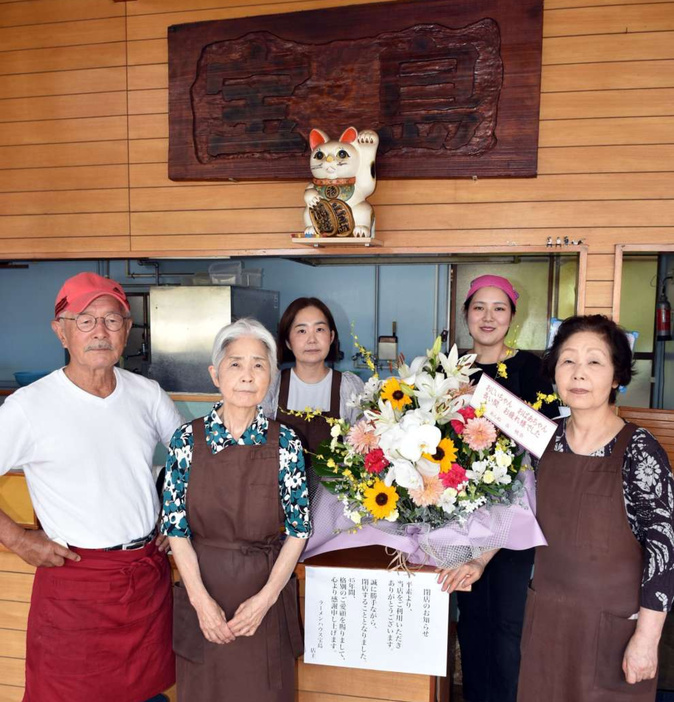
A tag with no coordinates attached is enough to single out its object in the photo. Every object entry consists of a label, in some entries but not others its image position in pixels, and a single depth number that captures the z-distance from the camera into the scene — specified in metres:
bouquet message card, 1.61
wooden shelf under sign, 2.76
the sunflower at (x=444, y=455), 1.57
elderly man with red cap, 1.76
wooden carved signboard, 2.78
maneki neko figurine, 2.66
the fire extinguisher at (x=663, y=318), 5.43
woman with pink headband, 2.14
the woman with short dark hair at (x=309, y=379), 2.48
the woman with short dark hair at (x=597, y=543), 1.55
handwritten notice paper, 1.76
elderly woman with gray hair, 1.67
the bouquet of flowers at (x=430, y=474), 1.56
